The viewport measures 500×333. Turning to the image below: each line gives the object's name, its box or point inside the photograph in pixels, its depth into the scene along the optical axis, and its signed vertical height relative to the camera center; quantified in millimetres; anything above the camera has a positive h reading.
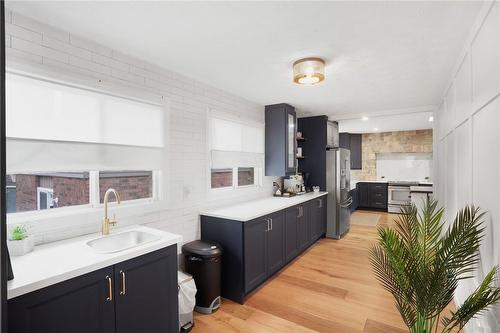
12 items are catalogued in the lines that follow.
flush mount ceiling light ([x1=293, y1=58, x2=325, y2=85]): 2244 +893
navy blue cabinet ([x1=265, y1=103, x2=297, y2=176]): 4031 +449
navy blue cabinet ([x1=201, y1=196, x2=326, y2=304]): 2643 -965
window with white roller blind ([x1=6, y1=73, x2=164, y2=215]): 1632 +174
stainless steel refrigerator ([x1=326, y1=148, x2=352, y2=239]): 4852 -578
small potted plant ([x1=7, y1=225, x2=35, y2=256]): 1492 -466
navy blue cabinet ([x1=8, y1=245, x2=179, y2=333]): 1226 -796
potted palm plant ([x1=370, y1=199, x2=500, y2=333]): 1269 -564
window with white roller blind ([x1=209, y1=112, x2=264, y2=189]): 3217 +201
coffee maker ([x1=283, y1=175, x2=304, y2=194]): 4586 -351
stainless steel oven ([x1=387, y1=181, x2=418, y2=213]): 6961 -849
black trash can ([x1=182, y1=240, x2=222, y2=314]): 2451 -1077
